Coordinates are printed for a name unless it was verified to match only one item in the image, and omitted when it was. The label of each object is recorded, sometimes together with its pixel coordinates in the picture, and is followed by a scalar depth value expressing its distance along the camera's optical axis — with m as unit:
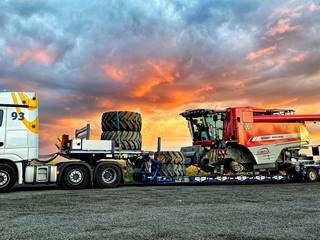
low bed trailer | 10.69
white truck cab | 10.59
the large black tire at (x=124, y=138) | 12.36
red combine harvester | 14.00
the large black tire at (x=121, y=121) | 12.39
